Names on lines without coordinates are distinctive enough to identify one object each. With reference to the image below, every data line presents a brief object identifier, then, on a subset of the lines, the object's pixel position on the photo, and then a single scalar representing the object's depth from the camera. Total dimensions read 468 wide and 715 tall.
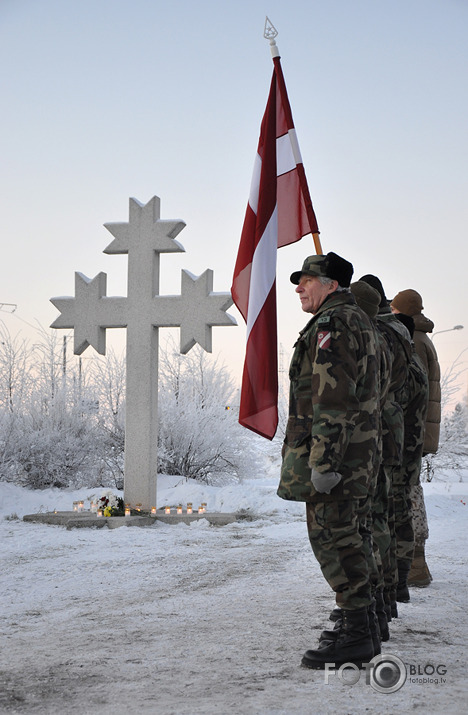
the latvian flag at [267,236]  5.14
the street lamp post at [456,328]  16.63
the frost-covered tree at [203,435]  12.88
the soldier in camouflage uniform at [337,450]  3.05
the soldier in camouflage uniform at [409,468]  4.36
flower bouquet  8.80
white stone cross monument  9.30
